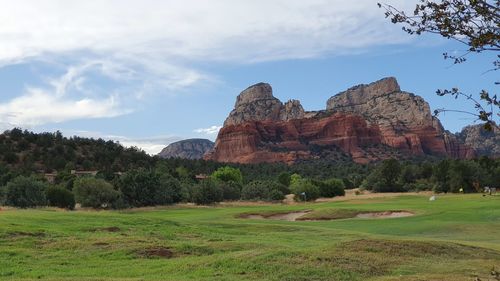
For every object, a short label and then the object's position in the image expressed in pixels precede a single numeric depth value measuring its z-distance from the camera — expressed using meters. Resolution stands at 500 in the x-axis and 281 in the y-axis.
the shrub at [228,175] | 104.94
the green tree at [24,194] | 57.69
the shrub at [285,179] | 113.01
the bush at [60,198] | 60.31
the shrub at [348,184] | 112.44
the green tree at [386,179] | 99.25
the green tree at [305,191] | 81.79
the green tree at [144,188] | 67.31
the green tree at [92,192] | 61.06
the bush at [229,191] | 81.31
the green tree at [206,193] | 73.19
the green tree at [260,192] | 83.00
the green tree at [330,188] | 91.75
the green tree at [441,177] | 90.31
